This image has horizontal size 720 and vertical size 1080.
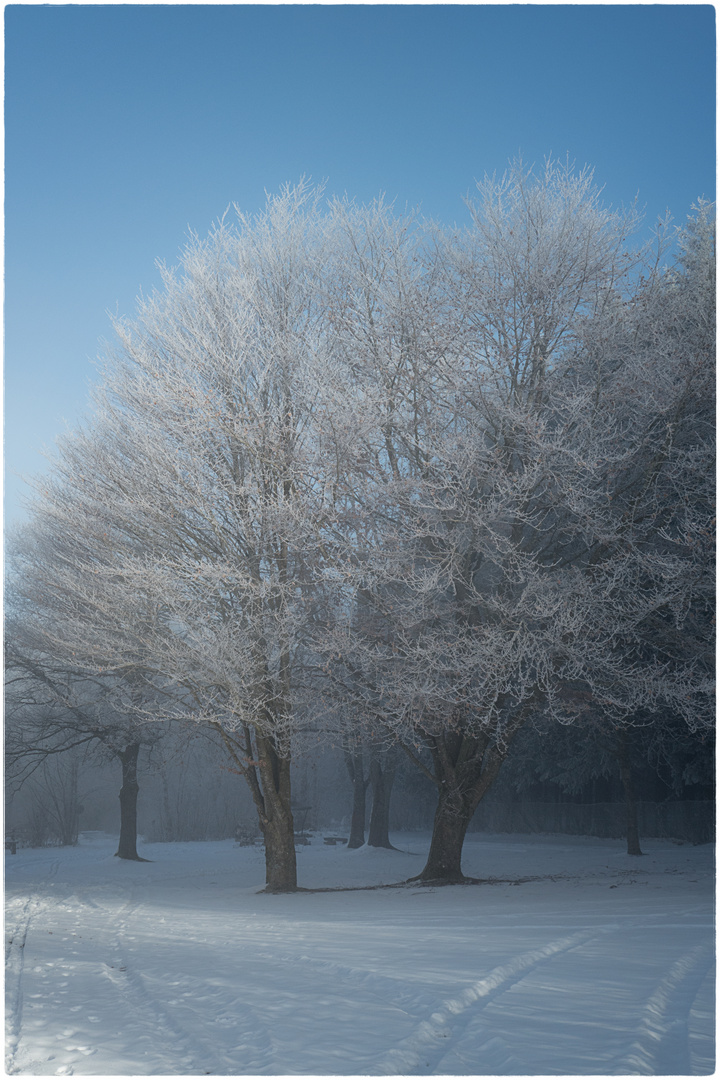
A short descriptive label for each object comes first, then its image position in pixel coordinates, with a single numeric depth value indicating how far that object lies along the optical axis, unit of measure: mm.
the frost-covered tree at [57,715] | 19266
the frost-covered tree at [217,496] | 12156
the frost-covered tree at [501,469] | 11484
